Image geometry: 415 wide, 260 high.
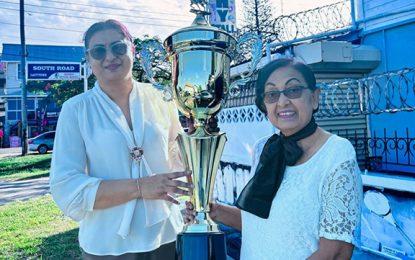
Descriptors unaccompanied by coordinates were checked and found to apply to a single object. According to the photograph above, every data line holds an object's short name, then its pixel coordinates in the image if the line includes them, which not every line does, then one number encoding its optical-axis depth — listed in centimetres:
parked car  2214
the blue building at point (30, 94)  3581
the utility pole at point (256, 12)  2507
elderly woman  124
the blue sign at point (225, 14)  862
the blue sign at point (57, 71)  1507
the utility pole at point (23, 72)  1702
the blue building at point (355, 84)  509
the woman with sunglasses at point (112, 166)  150
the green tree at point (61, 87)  1815
